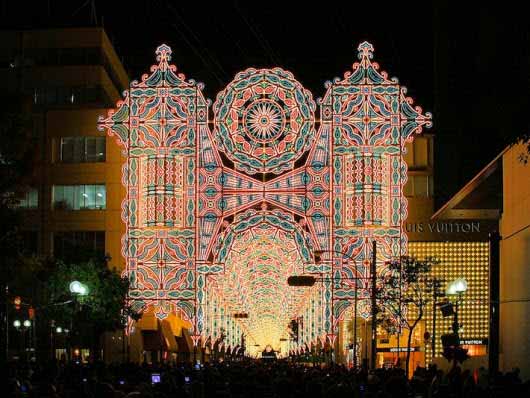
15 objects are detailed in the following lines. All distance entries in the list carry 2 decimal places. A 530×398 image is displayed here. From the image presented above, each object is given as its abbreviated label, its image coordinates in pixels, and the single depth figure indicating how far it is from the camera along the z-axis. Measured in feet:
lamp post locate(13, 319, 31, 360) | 216.58
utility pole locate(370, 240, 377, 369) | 180.45
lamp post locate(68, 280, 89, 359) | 157.79
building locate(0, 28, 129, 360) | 275.18
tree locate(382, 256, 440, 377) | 204.23
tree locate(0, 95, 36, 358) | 149.28
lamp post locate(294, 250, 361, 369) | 202.90
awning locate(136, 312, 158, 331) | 278.26
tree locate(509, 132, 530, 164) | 72.73
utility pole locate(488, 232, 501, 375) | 124.98
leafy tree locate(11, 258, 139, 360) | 209.36
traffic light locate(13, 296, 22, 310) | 169.79
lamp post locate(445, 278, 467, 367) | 143.68
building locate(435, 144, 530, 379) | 150.82
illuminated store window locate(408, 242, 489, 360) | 262.47
